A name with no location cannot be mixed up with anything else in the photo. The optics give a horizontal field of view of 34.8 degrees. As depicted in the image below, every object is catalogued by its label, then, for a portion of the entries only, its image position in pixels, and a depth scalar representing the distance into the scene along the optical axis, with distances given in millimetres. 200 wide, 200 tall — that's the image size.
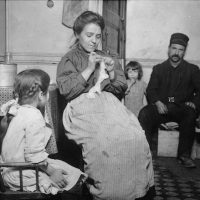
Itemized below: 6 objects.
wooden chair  1687
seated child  1760
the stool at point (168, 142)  3891
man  3877
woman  2274
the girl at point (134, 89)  4488
